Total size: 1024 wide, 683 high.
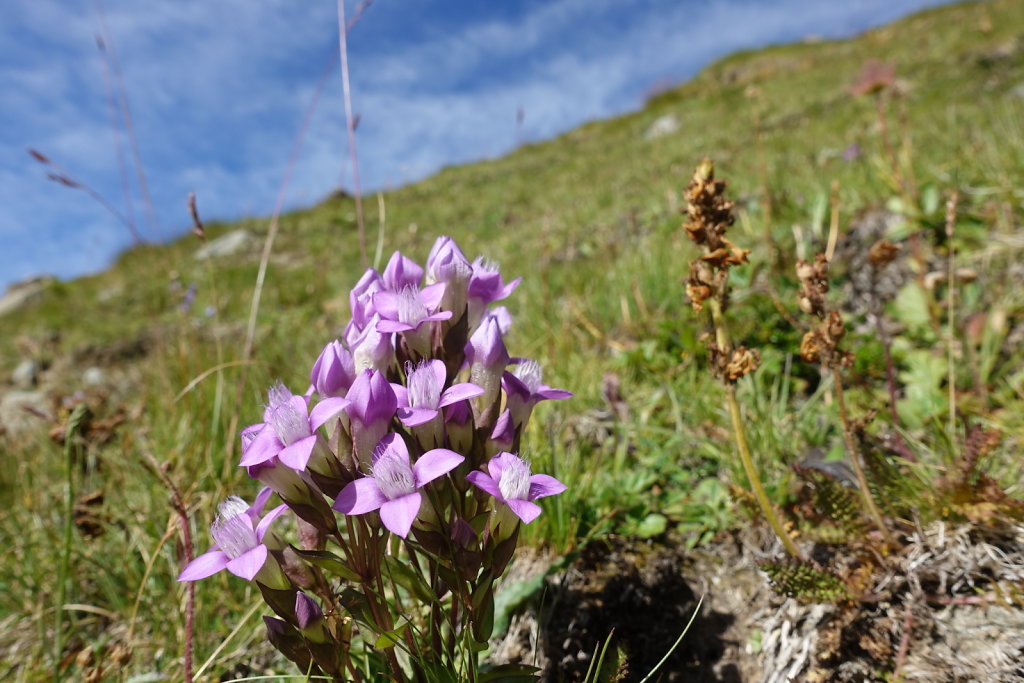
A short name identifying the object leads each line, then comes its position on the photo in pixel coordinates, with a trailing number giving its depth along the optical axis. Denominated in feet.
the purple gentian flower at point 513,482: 0.40
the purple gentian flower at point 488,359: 0.47
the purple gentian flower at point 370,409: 0.43
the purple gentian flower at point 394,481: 0.39
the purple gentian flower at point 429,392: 0.42
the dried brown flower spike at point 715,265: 0.53
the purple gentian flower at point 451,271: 0.49
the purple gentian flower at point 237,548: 0.41
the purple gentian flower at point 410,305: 0.47
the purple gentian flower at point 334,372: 0.46
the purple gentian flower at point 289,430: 0.41
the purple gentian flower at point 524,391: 0.47
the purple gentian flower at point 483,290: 0.52
